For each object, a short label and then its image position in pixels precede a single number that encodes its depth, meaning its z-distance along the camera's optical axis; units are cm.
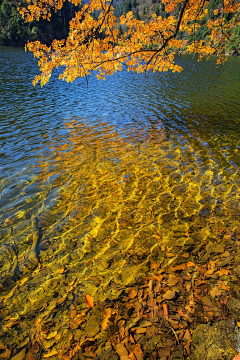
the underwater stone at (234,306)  322
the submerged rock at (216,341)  272
